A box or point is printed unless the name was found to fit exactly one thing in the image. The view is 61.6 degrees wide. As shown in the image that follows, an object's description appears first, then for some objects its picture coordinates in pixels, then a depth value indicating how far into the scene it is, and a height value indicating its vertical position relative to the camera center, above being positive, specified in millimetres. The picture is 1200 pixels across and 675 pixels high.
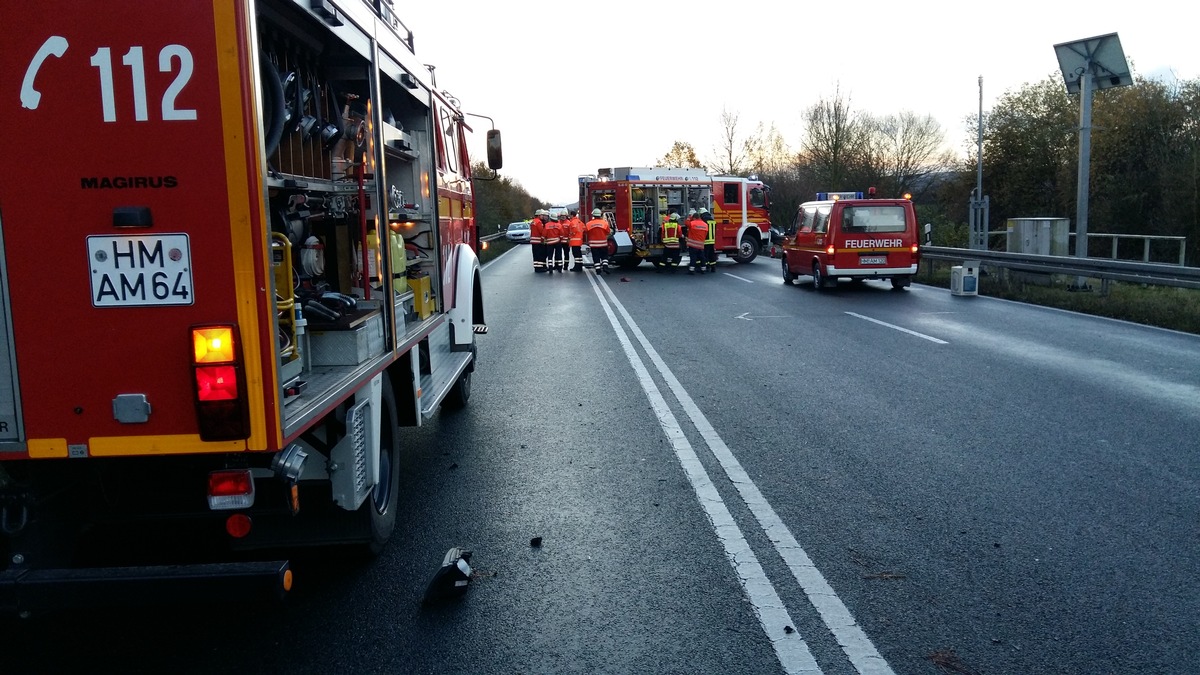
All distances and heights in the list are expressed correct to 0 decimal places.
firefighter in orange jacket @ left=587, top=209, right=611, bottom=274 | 29469 -686
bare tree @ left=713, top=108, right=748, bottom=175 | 61188 +3539
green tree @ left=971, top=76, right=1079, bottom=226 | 39888 +2176
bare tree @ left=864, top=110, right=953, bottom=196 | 51062 +3055
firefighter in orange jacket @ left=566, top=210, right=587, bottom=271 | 30406 -657
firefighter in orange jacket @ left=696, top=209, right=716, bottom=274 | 27250 -735
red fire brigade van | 19406 -629
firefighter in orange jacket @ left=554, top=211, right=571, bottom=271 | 30297 -686
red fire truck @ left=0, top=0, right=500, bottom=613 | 3355 -207
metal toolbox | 4562 -545
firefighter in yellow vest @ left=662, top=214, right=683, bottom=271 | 28172 -822
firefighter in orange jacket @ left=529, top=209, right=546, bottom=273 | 30766 -781
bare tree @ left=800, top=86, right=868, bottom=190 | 46000 +3037
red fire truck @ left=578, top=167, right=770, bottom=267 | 30375 +338
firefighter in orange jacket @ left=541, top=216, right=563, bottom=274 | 30188 -661
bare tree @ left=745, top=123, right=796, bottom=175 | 57725 +3238
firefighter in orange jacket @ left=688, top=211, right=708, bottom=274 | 27312 -757
